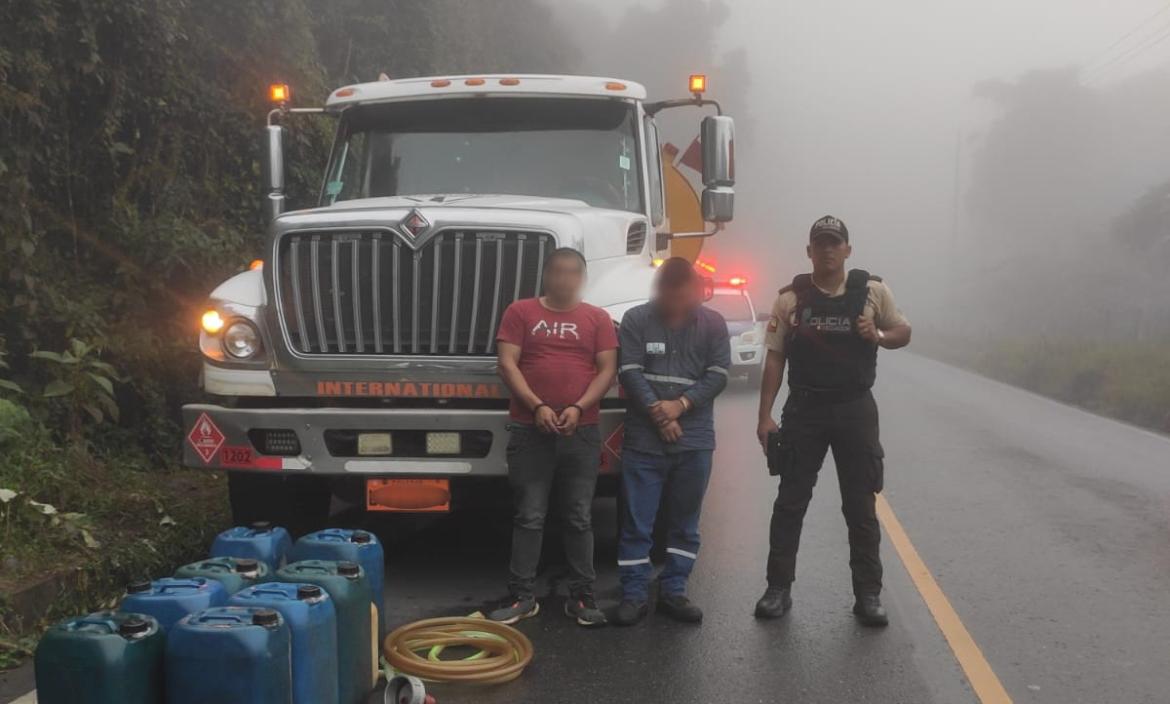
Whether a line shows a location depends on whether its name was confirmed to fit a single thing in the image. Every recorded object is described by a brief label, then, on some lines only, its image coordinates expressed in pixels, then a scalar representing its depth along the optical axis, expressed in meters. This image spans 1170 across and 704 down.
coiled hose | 4.82
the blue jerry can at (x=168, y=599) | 4.01
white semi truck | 6.00
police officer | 5.69
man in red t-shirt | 5.65
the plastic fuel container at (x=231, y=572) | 4.41
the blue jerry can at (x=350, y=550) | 4.95
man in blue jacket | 5.74
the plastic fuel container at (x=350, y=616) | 4.36
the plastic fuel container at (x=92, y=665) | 3.56
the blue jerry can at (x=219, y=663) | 3.66
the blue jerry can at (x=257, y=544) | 5.01
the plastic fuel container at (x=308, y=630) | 4.00
